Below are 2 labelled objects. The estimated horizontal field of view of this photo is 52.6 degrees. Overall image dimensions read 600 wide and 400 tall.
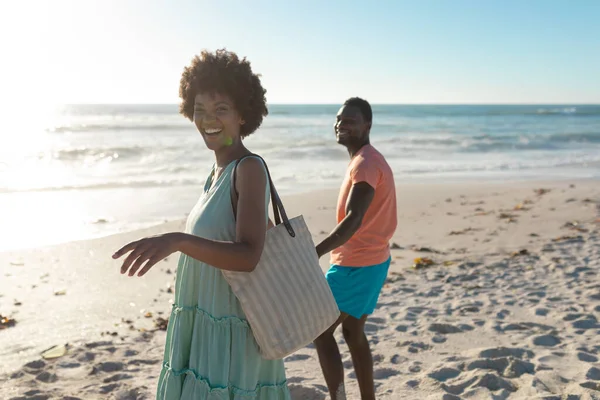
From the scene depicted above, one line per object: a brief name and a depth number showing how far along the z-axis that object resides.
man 3.18
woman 1.87
